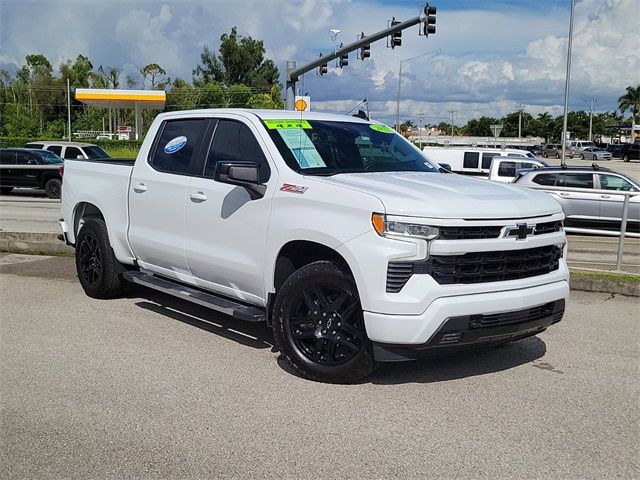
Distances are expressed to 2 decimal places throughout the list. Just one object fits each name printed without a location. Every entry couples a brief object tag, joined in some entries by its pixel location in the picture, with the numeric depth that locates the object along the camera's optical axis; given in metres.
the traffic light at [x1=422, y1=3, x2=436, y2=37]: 23.94
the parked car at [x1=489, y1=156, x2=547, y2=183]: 21.14
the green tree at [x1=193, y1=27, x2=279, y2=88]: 90.00
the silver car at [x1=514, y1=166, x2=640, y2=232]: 14.80
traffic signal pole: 24.34
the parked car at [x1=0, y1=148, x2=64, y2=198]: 21.20
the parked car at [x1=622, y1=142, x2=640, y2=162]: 64.00
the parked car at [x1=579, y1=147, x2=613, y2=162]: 68.11
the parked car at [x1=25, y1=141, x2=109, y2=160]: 23.02
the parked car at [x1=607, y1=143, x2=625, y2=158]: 68.91
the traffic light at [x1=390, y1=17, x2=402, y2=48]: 25.69
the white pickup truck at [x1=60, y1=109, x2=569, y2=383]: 4.46
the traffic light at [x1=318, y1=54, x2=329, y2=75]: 29.47
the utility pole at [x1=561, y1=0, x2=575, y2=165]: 30.31
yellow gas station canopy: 48.56
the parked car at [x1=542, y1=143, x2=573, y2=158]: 72.31
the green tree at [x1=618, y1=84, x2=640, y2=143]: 109.25
